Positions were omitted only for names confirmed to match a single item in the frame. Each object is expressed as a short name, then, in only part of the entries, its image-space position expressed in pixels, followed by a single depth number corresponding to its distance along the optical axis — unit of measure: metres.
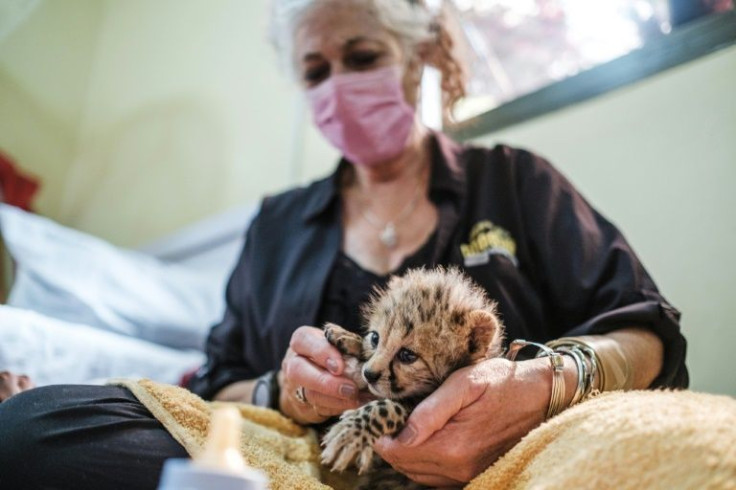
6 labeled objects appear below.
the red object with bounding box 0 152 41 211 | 2.08
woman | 0.79
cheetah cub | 0.79
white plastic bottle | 0.39
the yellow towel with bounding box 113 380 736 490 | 0.55
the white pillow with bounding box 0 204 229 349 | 1.64
